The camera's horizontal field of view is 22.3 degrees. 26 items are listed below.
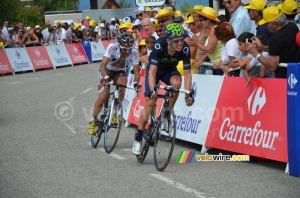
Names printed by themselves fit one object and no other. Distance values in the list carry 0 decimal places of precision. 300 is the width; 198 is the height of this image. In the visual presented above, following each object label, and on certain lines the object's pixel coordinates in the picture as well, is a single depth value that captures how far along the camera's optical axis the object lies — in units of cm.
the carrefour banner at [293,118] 934
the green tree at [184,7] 6385
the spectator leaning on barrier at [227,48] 1166
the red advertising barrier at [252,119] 998
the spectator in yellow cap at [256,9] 1202
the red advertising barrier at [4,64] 3209
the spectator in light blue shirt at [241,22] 1294
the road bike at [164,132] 1013
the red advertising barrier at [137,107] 1497
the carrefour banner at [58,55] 3622
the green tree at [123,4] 9144
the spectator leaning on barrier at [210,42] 1261
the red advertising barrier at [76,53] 3841
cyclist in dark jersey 1027
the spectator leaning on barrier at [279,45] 1012
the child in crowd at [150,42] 1461
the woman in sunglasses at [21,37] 3504
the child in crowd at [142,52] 1530
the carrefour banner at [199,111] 1175
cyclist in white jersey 1200
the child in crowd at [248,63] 1066
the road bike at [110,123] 1198
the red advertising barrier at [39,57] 3438
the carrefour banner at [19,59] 3272
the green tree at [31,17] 7362
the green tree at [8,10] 7131
